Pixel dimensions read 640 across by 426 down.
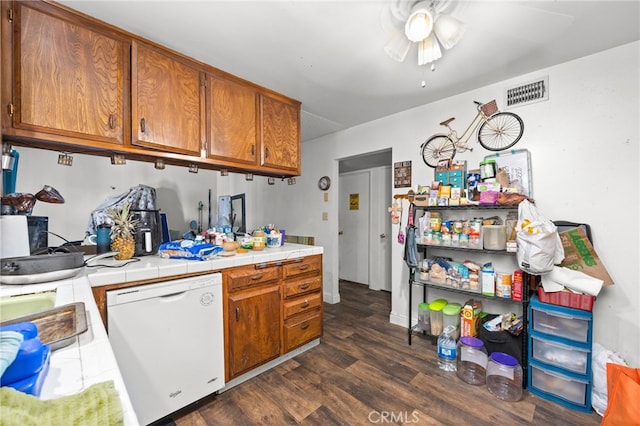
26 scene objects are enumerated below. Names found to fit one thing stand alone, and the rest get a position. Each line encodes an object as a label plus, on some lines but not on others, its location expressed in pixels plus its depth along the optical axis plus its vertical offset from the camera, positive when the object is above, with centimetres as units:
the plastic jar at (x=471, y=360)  183 -114
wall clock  344 +38
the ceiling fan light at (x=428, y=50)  143 +92
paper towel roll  113 -11
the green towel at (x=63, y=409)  38 -32
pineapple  159 -14
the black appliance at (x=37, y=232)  134 -11
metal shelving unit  176 -66
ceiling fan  128 +96
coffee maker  175 -14
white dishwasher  129 -72
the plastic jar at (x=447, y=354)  195 -113
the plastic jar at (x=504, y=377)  165 -114
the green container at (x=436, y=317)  230 -98
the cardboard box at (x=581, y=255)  163 -31
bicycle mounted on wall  207 +66
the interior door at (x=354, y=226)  430 -27
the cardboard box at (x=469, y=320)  203 -90
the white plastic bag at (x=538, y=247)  160 -24
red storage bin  153 -57
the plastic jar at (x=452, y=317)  218 -94
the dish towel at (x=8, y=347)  42 -24
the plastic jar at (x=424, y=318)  241 -104
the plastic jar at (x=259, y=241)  209 -25
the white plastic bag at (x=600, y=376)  149 -101
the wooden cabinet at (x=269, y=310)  170 -75
